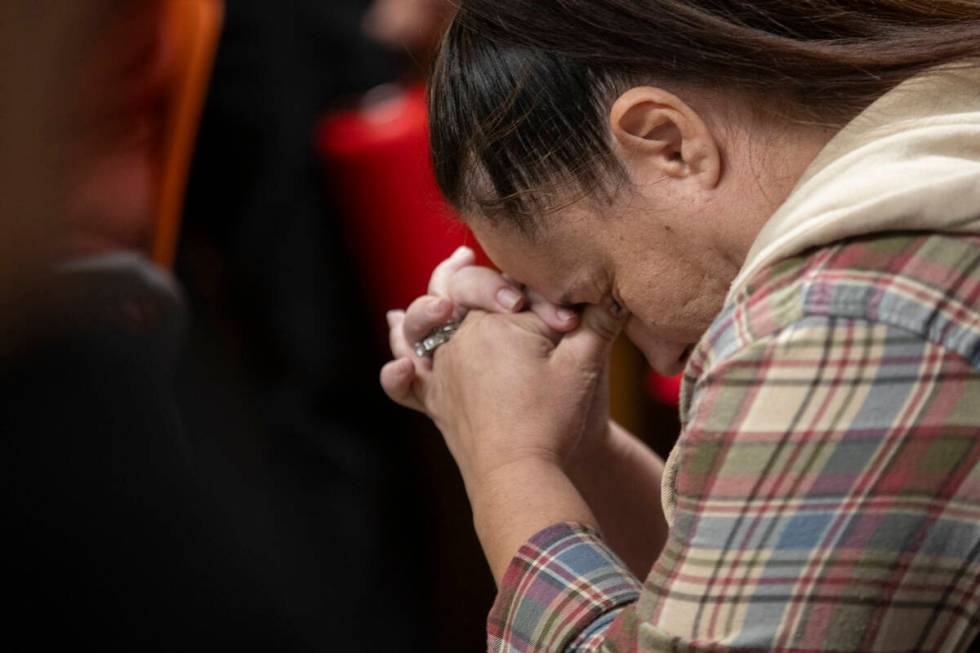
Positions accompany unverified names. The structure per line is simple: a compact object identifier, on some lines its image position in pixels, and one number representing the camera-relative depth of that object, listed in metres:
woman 2.28
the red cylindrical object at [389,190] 3.30
